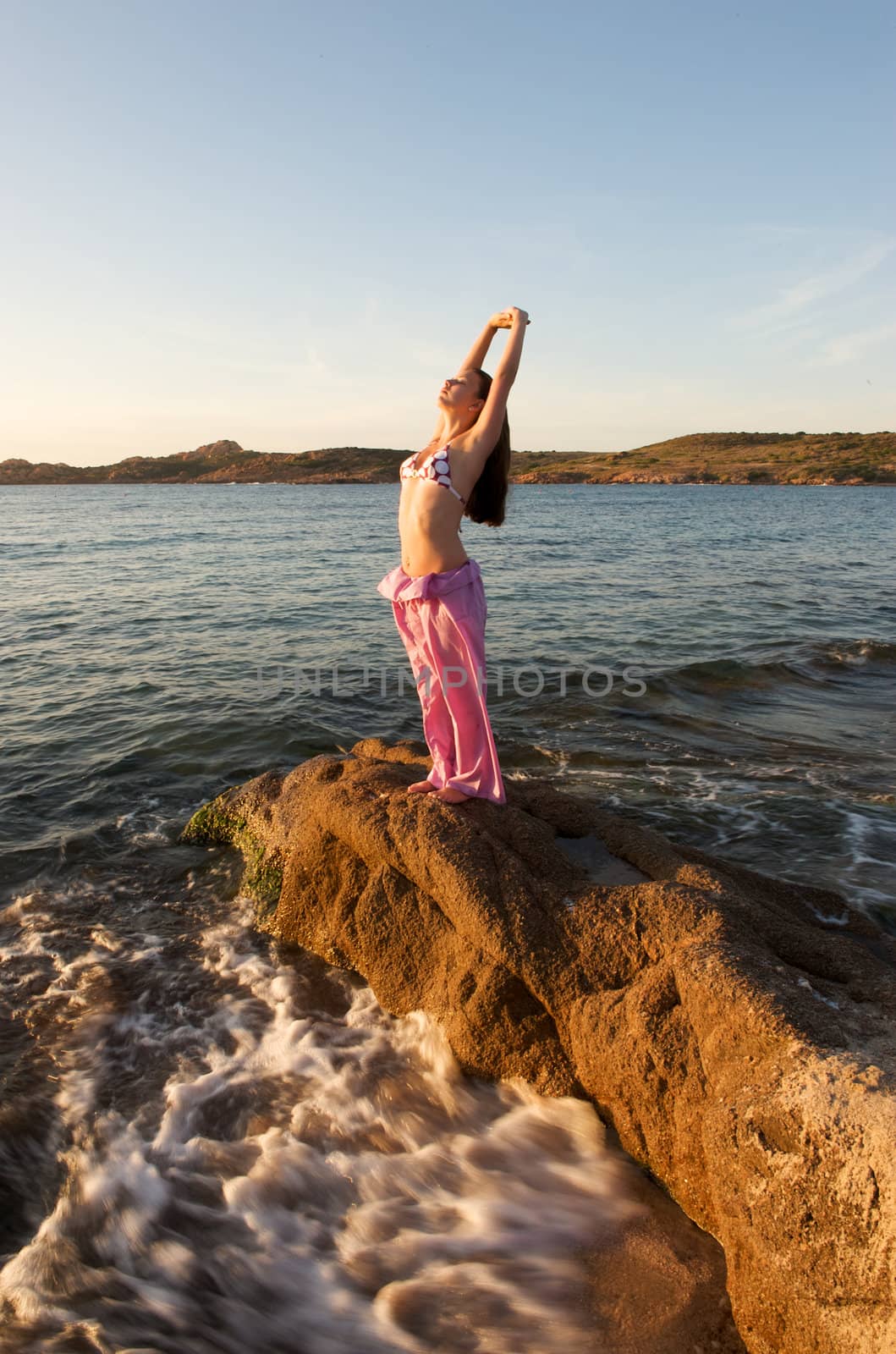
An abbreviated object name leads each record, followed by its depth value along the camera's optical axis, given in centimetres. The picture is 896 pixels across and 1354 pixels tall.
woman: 446
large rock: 266
